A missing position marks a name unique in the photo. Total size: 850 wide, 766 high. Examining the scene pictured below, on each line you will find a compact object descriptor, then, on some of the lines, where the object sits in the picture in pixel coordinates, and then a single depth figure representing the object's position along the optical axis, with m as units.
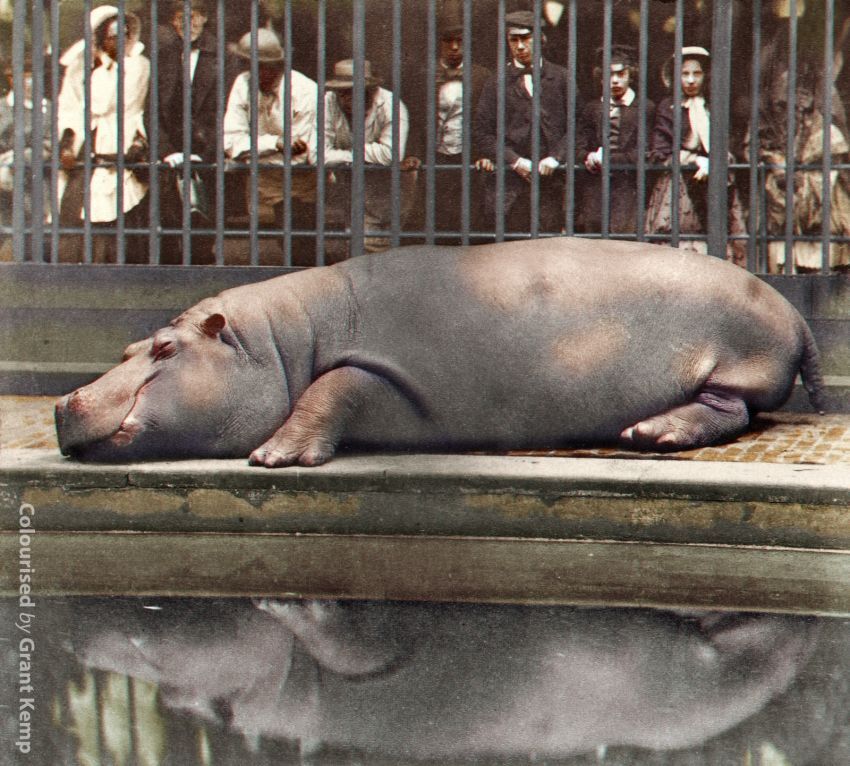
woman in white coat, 19.21
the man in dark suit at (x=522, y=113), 17.22
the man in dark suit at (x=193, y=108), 20.56
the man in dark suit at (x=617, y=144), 17.73
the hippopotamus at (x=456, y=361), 12.20
